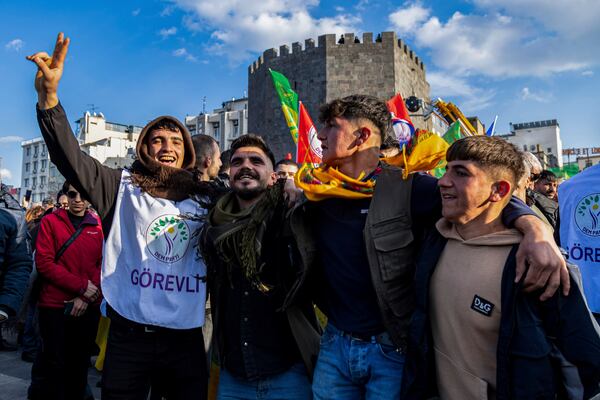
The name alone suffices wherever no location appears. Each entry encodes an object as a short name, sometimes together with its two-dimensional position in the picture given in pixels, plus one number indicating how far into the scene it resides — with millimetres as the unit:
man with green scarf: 2379
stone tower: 20609
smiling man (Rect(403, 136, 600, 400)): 1594
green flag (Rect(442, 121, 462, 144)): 7121
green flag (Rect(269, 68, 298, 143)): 9680
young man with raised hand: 2424
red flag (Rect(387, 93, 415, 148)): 5608
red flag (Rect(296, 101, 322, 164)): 7030
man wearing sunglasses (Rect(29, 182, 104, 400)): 3783
